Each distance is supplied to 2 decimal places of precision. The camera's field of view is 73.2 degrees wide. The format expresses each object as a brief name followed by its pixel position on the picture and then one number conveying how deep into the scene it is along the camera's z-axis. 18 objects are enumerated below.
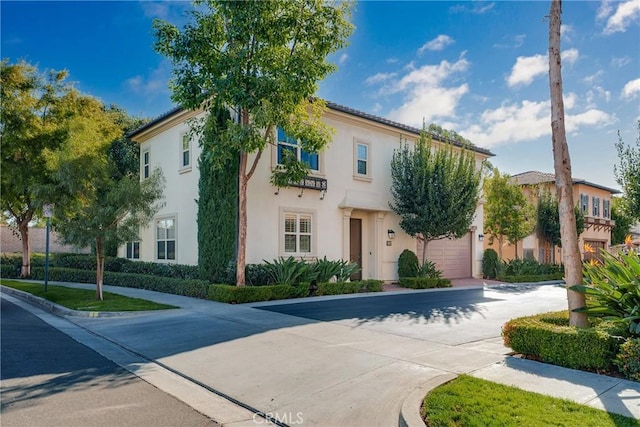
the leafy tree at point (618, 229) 37.72
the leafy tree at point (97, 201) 12.54
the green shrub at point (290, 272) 14.24
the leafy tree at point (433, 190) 17.89
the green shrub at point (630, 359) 5.25
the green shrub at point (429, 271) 18.75
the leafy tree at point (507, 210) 23.29
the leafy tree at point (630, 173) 12.96
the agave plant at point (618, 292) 5.95
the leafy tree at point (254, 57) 12.18
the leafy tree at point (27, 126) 18.27
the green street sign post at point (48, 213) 15.02
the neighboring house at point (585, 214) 28.47
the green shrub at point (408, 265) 18.81
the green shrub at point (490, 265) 22.92
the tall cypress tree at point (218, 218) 14.02
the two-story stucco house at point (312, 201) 15.66
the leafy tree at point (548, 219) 26.95
